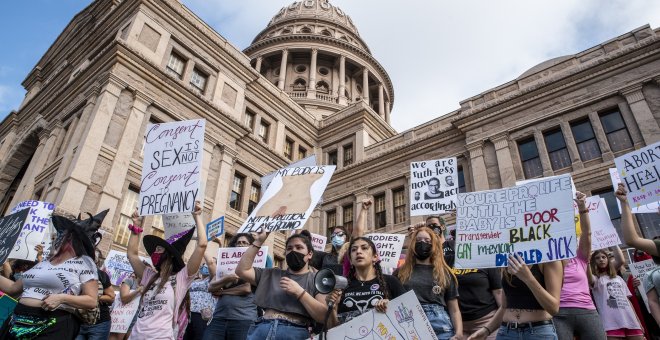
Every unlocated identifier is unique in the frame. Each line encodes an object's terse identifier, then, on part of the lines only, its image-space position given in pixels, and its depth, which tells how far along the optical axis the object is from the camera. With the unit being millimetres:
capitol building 15586
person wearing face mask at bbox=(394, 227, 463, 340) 3877
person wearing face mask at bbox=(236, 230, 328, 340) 3621
